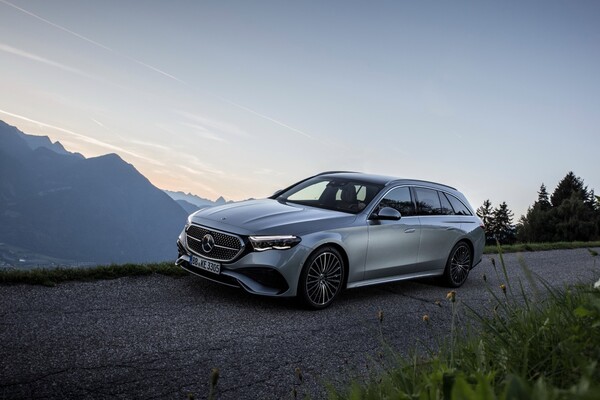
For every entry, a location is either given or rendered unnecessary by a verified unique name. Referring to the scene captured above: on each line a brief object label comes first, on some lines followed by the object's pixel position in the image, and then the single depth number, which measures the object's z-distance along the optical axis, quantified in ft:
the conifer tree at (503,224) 225.35
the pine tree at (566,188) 211.61
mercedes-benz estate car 20.89
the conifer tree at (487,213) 248.73
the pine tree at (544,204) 205.95
